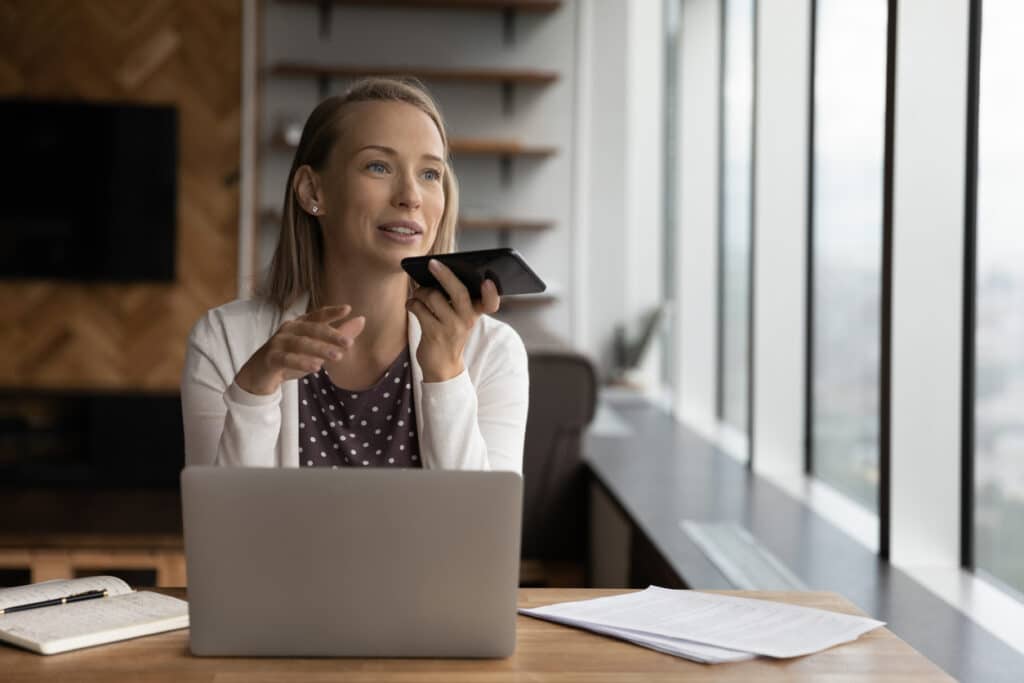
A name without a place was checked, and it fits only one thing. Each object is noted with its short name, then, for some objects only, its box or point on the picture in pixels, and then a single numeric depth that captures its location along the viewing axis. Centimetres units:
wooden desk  111
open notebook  120
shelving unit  573
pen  131
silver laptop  112
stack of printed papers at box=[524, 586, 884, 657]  124
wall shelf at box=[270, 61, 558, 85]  567
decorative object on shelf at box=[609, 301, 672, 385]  586
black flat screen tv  570
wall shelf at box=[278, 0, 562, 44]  579
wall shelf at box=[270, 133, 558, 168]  570
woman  167
